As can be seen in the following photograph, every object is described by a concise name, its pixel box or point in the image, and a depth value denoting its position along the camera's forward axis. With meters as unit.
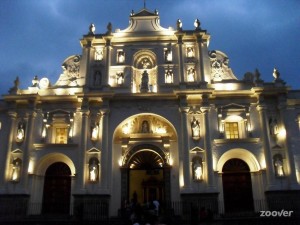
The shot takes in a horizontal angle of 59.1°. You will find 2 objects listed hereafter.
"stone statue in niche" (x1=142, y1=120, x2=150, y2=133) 21.30
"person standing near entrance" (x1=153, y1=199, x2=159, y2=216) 14.77
